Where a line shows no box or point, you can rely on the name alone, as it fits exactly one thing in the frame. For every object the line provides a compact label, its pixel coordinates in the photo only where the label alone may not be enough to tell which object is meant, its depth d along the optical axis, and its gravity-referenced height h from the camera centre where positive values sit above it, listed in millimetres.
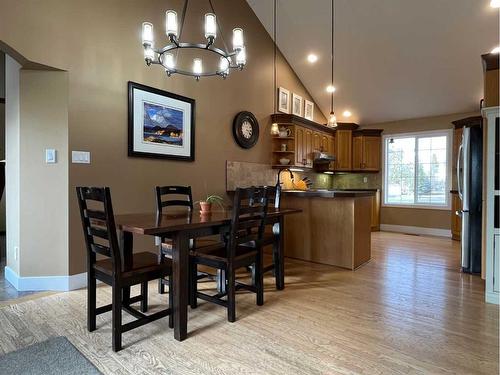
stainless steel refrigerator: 3564 -126
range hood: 6434 +561
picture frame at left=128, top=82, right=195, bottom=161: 3515 +749
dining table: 1946 -361
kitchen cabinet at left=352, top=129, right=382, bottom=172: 7074 +800
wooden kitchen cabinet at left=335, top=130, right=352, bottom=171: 7195 +817
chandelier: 2230 +1124
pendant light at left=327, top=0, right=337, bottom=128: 4348 +988
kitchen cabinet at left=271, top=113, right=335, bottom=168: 5754 +822
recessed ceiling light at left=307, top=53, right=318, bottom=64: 5836 +2425
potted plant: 2746 -208
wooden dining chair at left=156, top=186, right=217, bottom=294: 2717 -511
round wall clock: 4906 +912
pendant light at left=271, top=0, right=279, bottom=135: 5703 +1623
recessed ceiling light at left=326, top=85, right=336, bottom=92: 6398 +2011
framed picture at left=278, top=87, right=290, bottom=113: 5855 +1628
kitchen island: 3820 -585
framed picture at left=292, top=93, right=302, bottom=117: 6215 +1637
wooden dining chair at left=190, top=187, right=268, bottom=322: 2305 -563
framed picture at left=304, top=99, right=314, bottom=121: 6602 +1620
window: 6402 +307
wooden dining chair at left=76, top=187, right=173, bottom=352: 1891 -560
